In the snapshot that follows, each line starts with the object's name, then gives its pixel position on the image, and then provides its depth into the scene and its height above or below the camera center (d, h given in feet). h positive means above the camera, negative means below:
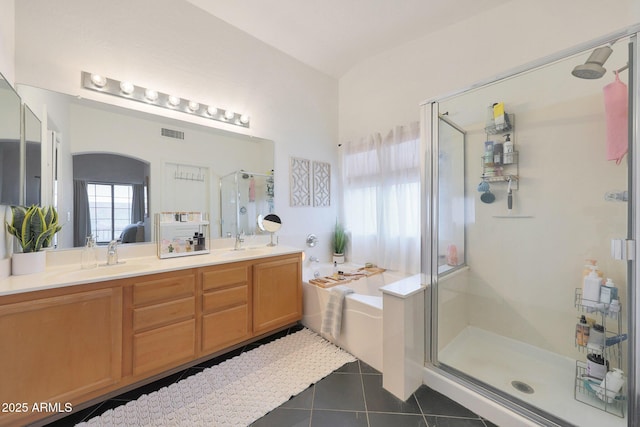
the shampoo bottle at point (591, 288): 5.38 -1.68
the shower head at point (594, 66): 4.31 +2.89
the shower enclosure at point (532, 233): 4.54 -0.48
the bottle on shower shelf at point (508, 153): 6.82 +1.70
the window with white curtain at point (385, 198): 9.03 +0.64
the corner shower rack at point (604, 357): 4.49 -3.00
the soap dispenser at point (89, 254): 5.88 -0.98
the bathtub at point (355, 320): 6.23 -3.04
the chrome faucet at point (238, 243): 8.38 -1.03
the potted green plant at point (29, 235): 4.81 -0.44
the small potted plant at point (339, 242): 11.30 -1.35
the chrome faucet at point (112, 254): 6.09 -1.01
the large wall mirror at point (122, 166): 5.76 +1.31
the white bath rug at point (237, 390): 4.69 -3.92
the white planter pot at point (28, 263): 4.78 -0.98
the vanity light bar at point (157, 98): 6.14 +3.31
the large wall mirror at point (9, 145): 4.55 +1.34
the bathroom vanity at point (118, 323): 4.09 -2.32
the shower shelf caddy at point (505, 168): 6.83 +1.31
